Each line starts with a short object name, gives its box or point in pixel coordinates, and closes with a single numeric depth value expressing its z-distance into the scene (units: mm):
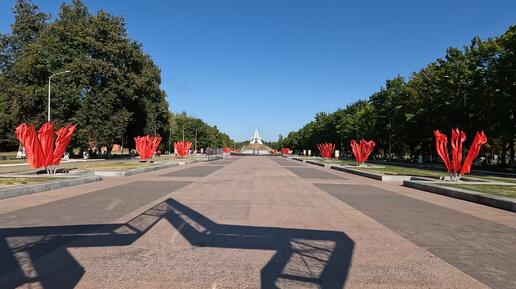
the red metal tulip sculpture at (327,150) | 74025
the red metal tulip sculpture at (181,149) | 70125
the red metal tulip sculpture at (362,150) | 44097
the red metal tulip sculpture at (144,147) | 46594
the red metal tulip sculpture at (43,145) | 24578
